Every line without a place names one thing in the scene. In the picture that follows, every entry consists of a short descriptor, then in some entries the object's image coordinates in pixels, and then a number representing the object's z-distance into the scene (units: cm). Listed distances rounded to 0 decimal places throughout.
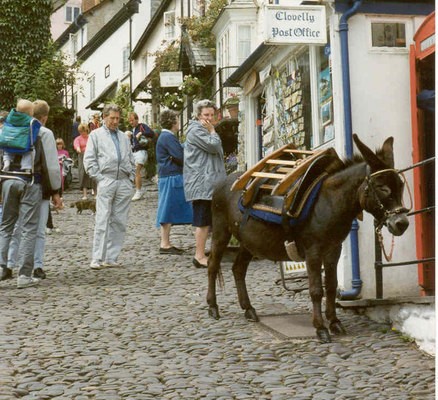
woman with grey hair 1112
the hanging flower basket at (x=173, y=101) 3195
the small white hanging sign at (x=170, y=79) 2838
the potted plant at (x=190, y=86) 3094
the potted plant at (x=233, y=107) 2439
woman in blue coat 1255
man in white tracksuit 1148
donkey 678
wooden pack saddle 723
